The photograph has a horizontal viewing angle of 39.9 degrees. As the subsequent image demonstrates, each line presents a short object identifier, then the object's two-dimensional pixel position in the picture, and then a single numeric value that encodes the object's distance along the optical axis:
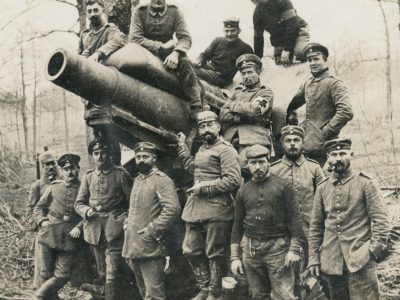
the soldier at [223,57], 7.83
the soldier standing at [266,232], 5.05
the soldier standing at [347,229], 4.64
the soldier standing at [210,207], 5.73
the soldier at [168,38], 6.65
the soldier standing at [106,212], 6.49
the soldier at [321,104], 6.17
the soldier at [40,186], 7.34
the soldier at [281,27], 8.10
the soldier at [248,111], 6.61
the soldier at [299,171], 5.60
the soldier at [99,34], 6.46
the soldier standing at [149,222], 5.88
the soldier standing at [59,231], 7.09
